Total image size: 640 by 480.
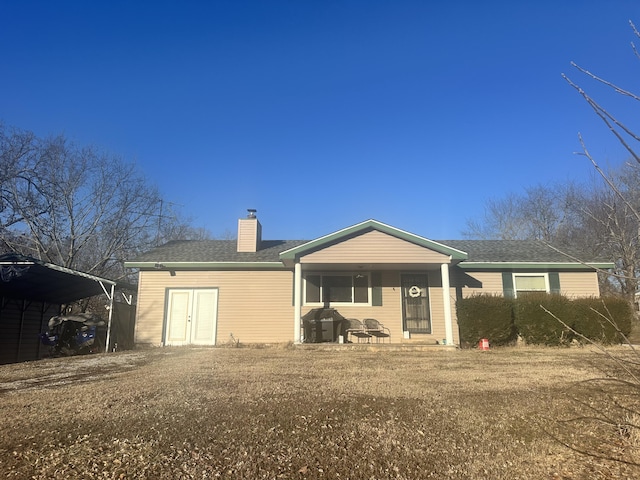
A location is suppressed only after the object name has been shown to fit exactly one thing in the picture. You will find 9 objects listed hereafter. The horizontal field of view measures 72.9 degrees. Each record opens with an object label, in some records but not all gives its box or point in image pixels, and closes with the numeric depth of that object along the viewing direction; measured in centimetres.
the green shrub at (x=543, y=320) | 1155
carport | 1112
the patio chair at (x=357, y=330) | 1334
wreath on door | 1395
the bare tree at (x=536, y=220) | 2702
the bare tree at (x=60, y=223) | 1789
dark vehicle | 1348
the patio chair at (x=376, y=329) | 1342
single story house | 1375
